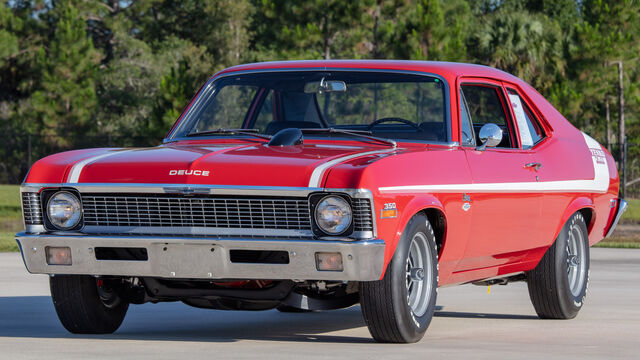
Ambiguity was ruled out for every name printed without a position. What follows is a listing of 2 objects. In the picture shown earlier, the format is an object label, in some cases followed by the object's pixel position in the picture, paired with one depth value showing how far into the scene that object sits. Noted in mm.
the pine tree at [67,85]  83289
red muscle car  11077
